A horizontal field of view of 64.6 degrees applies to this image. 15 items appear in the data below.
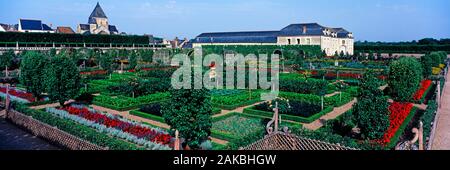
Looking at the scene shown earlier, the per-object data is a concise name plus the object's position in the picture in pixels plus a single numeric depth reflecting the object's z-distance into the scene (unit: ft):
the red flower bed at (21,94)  73.35
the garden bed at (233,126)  49.08
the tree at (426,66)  112.27
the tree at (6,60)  118.42
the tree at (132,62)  133.08
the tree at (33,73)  69.05
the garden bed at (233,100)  67.82
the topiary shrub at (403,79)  71.82
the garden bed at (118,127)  44.55
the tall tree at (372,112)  42.70
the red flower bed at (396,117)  44.54
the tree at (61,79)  61.98
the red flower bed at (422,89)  76.59
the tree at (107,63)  117.91
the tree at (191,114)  38.50
